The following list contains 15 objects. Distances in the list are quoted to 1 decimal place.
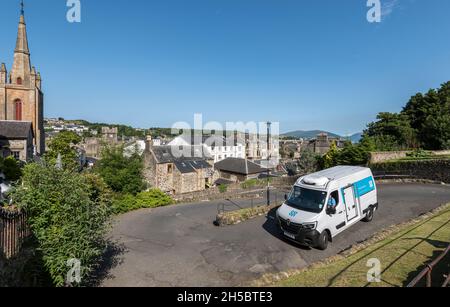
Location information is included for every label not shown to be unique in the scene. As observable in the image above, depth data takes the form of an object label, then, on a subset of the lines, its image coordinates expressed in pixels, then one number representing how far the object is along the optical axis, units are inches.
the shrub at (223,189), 1042.1
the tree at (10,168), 736.7
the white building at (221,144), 2399.1
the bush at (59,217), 208.5
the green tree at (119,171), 717.9
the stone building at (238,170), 1627.7
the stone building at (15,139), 1059.3
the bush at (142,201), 651.5
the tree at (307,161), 1441.3
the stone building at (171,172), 1290.6
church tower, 1413.6
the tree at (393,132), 1184.6
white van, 332.8
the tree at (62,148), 1101.3
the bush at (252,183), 1123.3
